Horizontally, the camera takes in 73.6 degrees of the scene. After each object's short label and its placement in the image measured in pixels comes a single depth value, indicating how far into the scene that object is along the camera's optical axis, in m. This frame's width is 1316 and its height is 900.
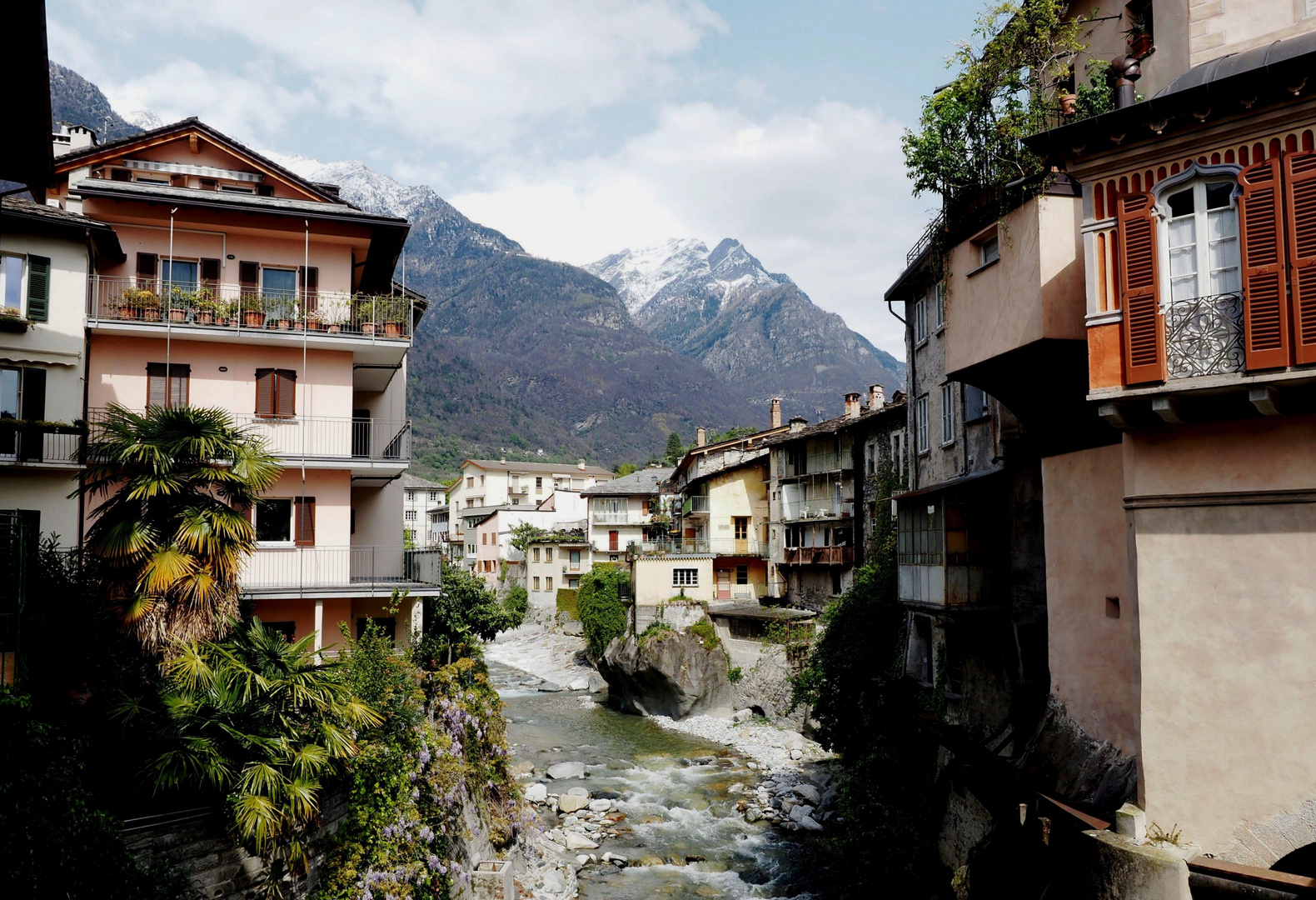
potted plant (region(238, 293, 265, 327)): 23.62
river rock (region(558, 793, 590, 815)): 31.45
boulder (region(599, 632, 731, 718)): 46.72
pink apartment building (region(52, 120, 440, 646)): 23.27
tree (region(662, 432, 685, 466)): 103.95
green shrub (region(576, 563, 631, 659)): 56.62
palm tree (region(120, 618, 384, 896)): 13.16
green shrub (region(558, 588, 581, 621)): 76.25
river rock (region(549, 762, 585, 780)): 36.03
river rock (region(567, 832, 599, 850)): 27.75
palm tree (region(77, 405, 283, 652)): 15.46
